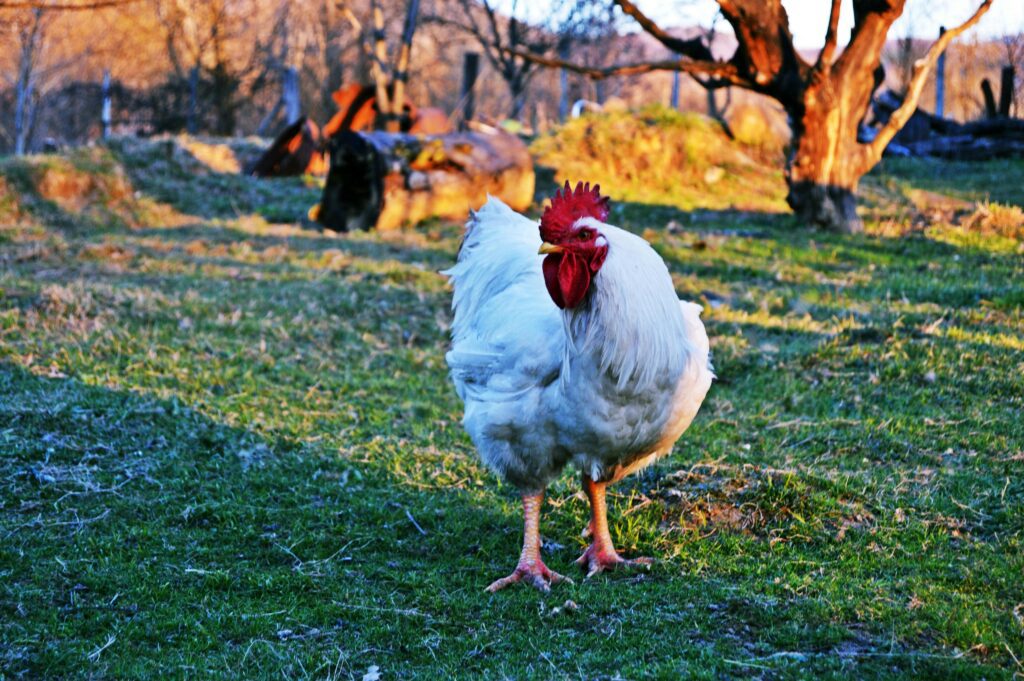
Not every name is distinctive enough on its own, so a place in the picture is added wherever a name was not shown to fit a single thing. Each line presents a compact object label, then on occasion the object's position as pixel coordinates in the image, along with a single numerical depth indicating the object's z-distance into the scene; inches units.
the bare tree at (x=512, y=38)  847.1
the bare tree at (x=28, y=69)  786.2
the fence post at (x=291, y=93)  890.1
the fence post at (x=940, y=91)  814.5
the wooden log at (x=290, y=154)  674.8
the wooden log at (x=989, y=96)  746.2
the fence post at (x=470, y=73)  820.6
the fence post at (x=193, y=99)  930.1
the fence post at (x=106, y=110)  864.9
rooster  142.9
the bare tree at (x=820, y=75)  415.8
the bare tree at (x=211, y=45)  931.3
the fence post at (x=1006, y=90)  716.0
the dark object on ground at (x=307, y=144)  677.3
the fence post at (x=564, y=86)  916.6
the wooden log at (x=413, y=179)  498.9
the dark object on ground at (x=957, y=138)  682.2
